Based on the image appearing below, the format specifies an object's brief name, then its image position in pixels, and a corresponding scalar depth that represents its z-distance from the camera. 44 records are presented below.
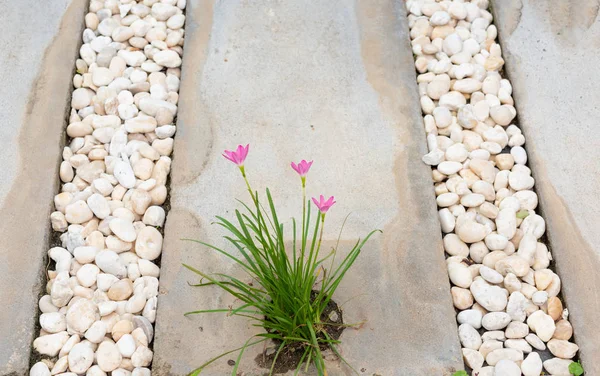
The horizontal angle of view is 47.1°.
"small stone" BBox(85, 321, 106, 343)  1.90
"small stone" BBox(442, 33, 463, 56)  2.54
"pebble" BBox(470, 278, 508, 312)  1.96
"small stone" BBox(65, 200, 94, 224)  2.12
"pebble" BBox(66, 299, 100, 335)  1.91
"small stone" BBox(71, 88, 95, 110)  2.40
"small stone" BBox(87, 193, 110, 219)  2.13
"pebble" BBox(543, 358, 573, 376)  1.86
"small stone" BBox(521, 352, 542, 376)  1.86
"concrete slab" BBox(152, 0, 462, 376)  1.89
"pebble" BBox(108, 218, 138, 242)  2.08
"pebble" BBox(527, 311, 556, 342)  1.92
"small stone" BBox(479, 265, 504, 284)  2.00
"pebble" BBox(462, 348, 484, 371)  1.87
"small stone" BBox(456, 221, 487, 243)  2.08
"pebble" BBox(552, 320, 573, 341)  1.92
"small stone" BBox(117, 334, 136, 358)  1.88
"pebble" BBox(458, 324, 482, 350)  1.91
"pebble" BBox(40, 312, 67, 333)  1.91
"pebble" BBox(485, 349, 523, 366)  1.88
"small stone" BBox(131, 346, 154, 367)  1.86
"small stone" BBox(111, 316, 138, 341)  1.91
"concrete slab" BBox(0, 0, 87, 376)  1.95
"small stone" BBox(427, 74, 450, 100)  2.41
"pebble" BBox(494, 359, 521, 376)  1.83
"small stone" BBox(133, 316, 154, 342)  1.91
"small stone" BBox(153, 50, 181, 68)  2.50
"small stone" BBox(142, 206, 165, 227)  2.12
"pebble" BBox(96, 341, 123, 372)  1.86
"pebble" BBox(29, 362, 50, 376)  1.84
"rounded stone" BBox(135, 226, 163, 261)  2.06
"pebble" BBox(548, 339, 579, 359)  1.88
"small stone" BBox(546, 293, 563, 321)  1.95
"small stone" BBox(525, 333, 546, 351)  1.91
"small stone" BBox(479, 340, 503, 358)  1.90
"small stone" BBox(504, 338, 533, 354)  1.91
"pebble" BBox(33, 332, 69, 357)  1.89
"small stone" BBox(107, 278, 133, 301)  1.99
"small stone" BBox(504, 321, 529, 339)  1.92
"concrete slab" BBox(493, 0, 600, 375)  2.01
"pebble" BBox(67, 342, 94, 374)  1.86
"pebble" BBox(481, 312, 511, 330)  1.94
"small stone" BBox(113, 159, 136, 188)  2.20
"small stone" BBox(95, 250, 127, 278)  2.03
